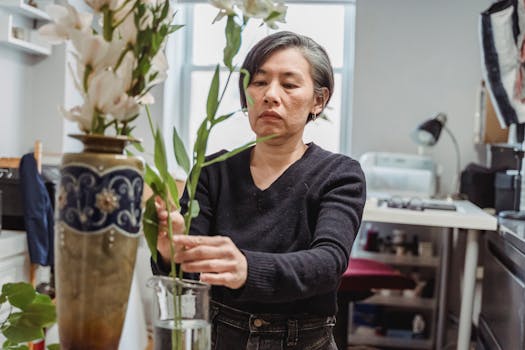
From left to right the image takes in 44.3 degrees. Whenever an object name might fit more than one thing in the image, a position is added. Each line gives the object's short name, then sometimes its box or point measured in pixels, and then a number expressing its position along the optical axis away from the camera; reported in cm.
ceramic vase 63
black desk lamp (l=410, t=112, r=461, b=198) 382
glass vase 67
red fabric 284
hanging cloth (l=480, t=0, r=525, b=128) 280
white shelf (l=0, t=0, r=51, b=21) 324
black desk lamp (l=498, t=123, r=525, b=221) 283
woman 110
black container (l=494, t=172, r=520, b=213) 315
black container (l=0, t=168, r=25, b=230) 281
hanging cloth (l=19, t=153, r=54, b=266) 268
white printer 375
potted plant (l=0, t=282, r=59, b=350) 77
